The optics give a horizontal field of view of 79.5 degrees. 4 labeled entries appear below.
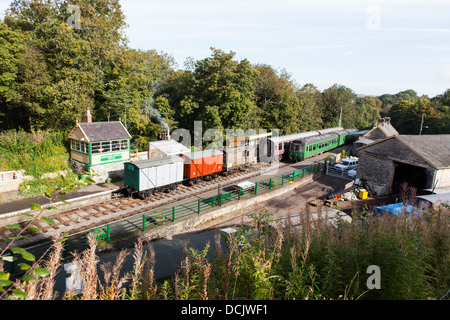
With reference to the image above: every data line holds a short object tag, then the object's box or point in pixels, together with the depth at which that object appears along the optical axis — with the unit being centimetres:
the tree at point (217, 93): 2897
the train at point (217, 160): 1825
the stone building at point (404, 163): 1902
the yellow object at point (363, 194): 2052
